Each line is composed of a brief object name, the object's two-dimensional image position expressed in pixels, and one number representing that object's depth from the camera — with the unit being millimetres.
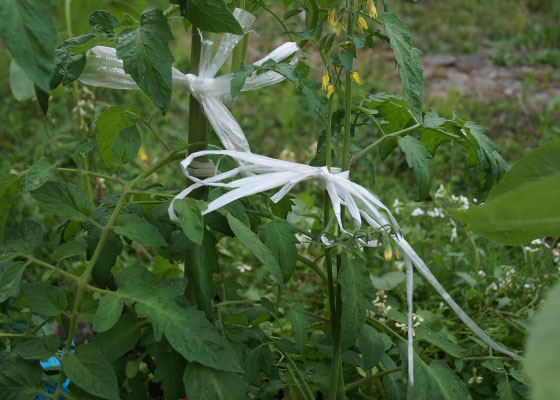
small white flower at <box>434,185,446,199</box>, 1958
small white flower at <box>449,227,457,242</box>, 1999
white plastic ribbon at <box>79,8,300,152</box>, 1147
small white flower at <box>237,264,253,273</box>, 1927
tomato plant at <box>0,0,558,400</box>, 930
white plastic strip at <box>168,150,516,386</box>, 1047
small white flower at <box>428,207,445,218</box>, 1948
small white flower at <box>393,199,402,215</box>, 2076
